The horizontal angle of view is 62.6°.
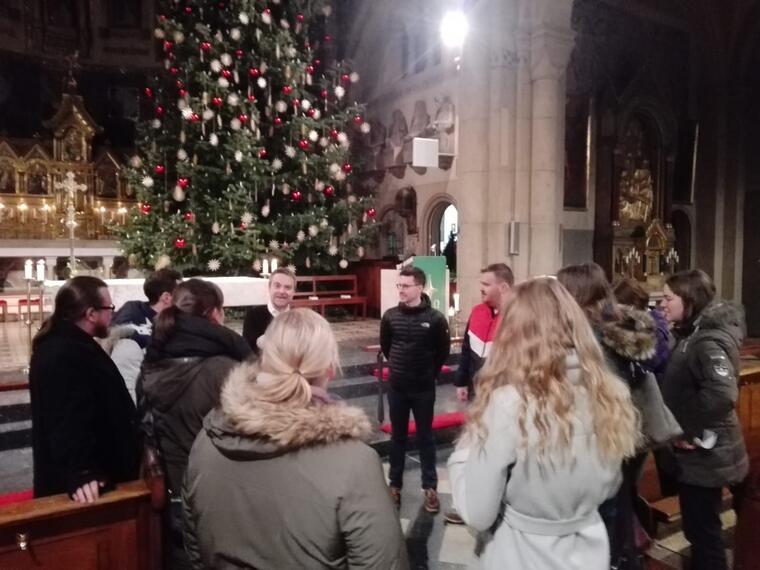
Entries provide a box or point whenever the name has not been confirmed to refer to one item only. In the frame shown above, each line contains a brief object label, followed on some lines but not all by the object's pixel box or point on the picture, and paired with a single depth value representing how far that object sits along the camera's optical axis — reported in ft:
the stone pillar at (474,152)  32.37
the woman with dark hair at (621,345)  7.34
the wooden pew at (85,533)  7.48
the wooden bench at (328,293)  35.78
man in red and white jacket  13.47
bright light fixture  29.25
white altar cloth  22.76
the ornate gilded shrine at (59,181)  42.50
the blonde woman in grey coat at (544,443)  5.49
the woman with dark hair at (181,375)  7.87
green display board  27.99
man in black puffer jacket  13.89
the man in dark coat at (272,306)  13.71
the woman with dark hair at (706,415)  9.02
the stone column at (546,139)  31.78
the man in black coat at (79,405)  7.77
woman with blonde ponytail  4.89
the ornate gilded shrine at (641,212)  39.70
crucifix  42.33
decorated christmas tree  33.30
